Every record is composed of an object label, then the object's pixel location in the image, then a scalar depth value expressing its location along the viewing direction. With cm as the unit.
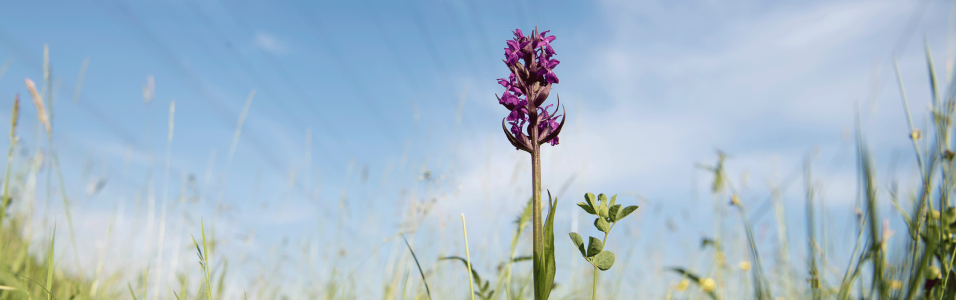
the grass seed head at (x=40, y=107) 72
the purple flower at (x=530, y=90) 60
